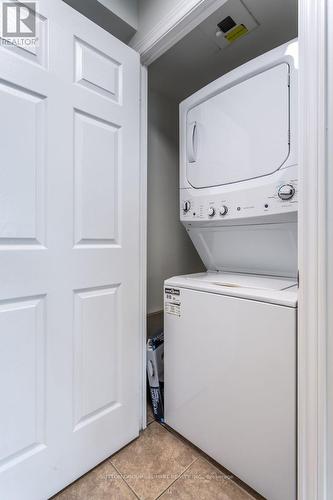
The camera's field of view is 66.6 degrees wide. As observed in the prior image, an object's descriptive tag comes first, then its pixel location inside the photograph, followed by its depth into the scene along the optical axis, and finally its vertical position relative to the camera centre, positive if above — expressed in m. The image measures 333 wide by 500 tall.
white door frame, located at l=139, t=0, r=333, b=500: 0.81 +0.00
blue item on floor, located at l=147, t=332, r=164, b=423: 1.58 -0.80
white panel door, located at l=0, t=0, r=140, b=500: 0.99 -0.02
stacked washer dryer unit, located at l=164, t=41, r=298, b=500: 1.02 -0.18
